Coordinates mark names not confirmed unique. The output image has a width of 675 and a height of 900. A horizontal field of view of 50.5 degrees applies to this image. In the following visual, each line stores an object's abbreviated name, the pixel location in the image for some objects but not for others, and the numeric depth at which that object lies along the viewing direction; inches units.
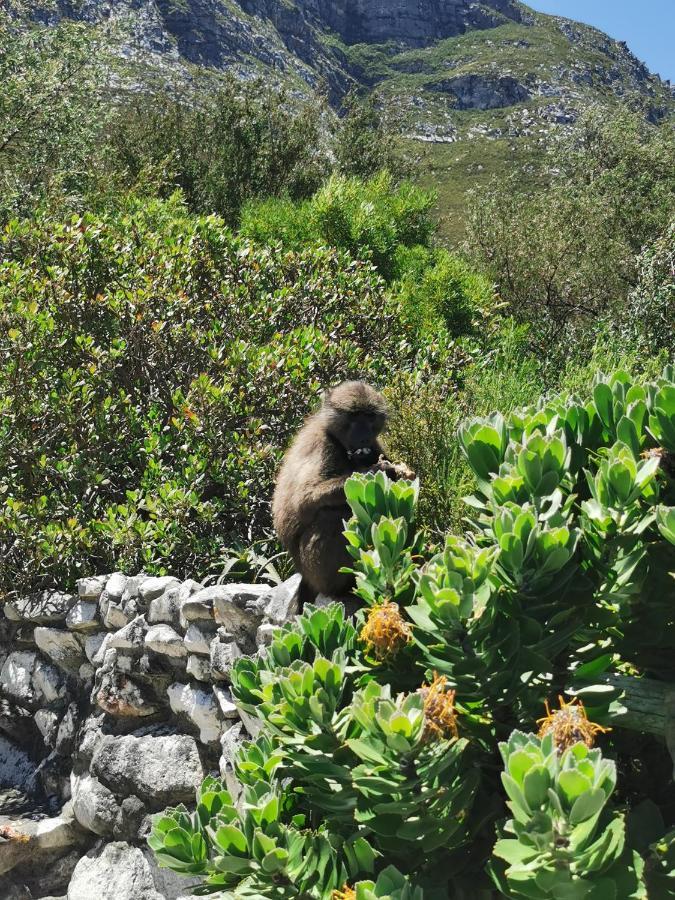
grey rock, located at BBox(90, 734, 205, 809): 173.1
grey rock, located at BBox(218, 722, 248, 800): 150.4
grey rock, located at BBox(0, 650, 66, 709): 214.2
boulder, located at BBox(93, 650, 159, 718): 186.7
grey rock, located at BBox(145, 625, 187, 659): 179.6
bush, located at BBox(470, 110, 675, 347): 438.0
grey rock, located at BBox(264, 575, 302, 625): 152.1
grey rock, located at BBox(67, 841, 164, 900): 169.8
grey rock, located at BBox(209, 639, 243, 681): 160.9
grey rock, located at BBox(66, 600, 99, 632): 200.1
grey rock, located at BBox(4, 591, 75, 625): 207.9
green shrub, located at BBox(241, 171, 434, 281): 381.4
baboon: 146.7
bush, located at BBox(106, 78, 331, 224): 604.1
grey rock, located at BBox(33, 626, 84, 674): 208.4
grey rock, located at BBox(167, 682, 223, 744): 167.5
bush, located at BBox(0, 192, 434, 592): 207.3
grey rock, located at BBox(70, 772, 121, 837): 180.7
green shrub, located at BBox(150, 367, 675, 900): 66.2
